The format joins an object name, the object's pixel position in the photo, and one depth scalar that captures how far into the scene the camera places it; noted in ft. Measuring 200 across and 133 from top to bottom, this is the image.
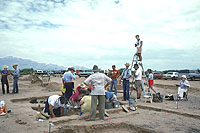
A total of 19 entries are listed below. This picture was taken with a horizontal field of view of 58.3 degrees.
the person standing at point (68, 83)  26.89
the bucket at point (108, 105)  24.31
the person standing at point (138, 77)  29.40
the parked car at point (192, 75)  89.39
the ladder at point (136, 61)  31.19
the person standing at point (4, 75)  36.99
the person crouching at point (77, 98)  23.82
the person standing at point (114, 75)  31.69
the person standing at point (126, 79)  28.79
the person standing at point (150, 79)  36.20
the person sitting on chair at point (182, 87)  32.88
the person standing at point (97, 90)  19.06
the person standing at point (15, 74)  37.09
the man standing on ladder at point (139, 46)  29.55
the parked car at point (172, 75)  101.98
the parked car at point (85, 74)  111.45
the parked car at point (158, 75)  112.43
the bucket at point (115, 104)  24.58
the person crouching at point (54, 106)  19.20
